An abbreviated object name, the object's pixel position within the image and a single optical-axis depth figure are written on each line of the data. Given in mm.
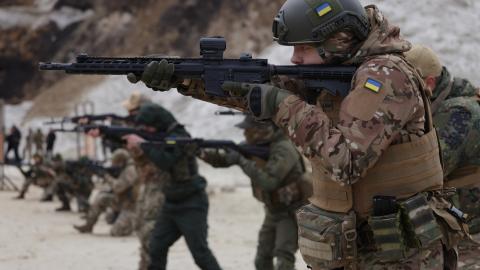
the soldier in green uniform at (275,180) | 13841
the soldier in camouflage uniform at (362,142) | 6566
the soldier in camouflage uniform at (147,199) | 15756
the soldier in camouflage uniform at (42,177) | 36089
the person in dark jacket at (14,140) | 54928
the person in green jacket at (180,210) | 13740
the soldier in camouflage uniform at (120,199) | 23307
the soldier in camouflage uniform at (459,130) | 9256
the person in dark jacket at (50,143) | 43298
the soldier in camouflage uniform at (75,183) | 32321
